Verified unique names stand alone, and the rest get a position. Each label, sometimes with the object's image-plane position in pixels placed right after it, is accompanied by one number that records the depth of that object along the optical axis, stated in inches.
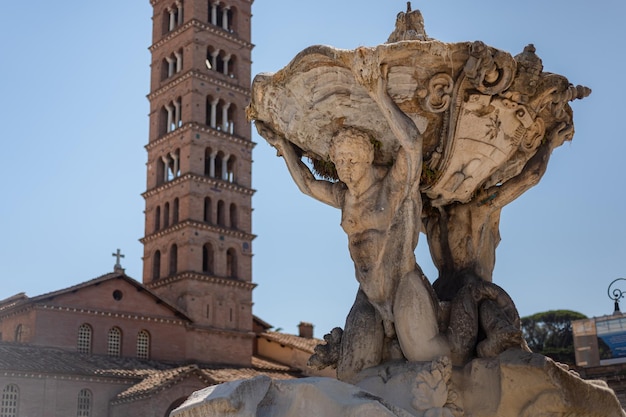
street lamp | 664.0
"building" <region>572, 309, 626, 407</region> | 1006.4
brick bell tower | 1724.9
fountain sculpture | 221.0
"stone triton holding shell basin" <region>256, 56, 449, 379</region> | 231.8
